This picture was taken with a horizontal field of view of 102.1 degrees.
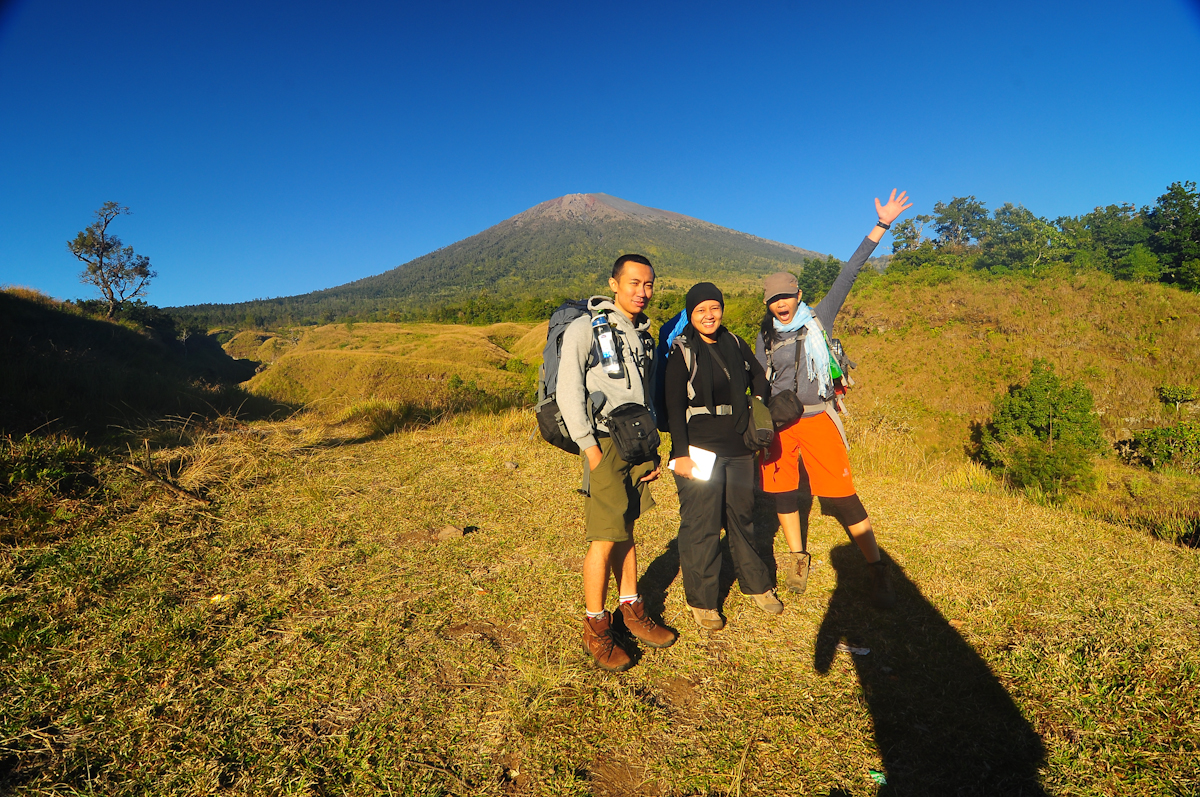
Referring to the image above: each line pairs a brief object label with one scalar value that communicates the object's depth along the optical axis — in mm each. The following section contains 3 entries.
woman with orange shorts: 3051
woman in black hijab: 2639
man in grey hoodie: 2268
